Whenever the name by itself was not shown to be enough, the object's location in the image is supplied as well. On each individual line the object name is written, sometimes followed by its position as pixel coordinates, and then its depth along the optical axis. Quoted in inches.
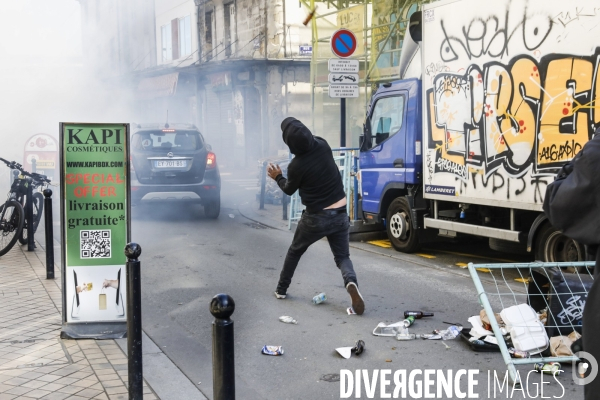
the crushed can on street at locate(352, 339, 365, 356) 209.8
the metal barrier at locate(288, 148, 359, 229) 432.5
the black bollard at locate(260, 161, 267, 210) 609.9
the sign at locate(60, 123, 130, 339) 222.7
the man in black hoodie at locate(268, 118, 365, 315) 257.0
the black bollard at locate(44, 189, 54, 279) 298.2
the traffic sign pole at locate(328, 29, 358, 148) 466.3
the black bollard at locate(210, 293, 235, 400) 118.0
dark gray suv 510.9
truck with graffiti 281.3
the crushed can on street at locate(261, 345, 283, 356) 212.4
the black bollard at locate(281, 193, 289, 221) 535.8
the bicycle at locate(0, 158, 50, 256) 369.4
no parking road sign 479.8
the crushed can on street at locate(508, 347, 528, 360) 183.2
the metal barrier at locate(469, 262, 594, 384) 168.7
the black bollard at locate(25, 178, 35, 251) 380.5
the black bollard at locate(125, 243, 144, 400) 168.2
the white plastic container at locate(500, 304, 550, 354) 183.2
